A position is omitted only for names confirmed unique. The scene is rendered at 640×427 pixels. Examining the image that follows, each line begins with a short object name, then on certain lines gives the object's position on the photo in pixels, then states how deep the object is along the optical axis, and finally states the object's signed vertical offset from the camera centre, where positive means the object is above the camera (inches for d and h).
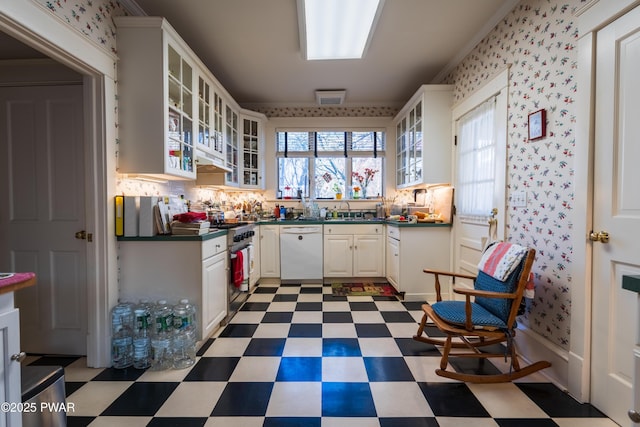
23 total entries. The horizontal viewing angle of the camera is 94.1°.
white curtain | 104.1 +17.6
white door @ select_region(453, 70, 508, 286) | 95.3 +3.5
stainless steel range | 109.8 -22.2
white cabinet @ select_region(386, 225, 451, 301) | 133.3 -23.0
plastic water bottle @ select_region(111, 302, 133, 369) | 80.0 -35.1
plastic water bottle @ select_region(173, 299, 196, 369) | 81.0 -35.5
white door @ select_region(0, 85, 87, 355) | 85.1 +1.6
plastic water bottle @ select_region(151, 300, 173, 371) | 79.0 -35.7
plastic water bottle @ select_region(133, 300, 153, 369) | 79.7 -35.5
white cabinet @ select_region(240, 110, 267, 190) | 167.0 +33.3
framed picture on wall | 77.4 +21.7
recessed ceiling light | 87.9 +60.4
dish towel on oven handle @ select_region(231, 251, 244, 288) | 110.4 -23.3
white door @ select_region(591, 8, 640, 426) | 56.6 -0.7
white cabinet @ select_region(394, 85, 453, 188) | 132.3 +32.9
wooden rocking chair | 71.0 -28.0
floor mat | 143.5 -41.5
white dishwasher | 158.2 -23.4
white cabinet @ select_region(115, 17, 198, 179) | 84.2 +31.7
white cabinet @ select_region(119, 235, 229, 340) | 86.7 -19.0
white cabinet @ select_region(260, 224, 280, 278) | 159.0 -23.0
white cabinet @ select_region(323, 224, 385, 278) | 158.1 -22.4
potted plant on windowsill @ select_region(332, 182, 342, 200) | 188.1 +11.9
